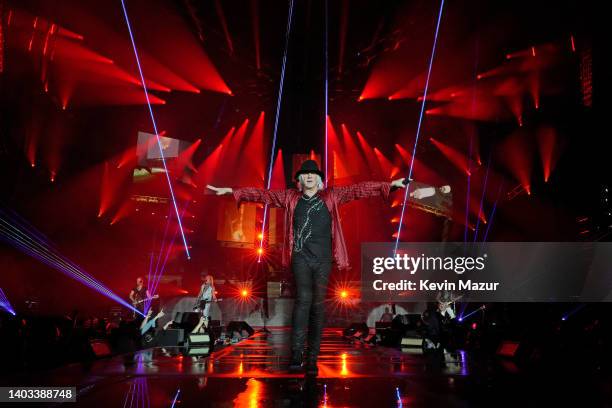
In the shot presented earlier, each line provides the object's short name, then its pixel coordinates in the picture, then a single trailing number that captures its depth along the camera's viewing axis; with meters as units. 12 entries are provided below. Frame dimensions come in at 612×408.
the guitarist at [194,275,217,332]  10.49
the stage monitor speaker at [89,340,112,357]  5.81
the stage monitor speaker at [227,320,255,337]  12.49
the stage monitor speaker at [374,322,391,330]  13.09
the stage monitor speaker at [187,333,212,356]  7.64
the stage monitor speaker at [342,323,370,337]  13.32
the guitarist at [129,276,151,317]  12.30
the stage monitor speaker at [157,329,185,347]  9.10
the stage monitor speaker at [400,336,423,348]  8.94
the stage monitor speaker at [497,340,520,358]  5.78
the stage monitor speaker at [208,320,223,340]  11.03
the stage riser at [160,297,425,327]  19.97
